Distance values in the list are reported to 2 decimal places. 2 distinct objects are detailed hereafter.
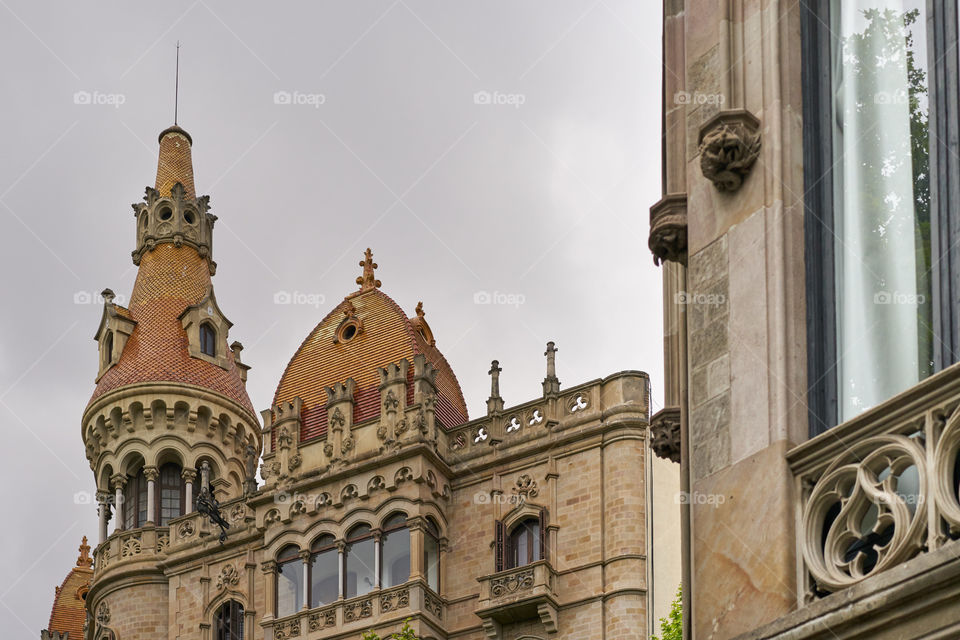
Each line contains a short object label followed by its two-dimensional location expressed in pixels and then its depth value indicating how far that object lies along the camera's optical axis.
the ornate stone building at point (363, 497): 42.91
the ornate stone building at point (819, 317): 11.20
